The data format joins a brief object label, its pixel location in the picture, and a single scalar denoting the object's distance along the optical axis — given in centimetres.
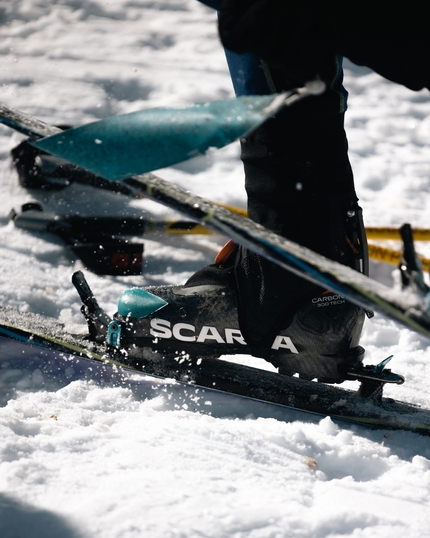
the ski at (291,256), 329
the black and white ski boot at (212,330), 348
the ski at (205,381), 350
